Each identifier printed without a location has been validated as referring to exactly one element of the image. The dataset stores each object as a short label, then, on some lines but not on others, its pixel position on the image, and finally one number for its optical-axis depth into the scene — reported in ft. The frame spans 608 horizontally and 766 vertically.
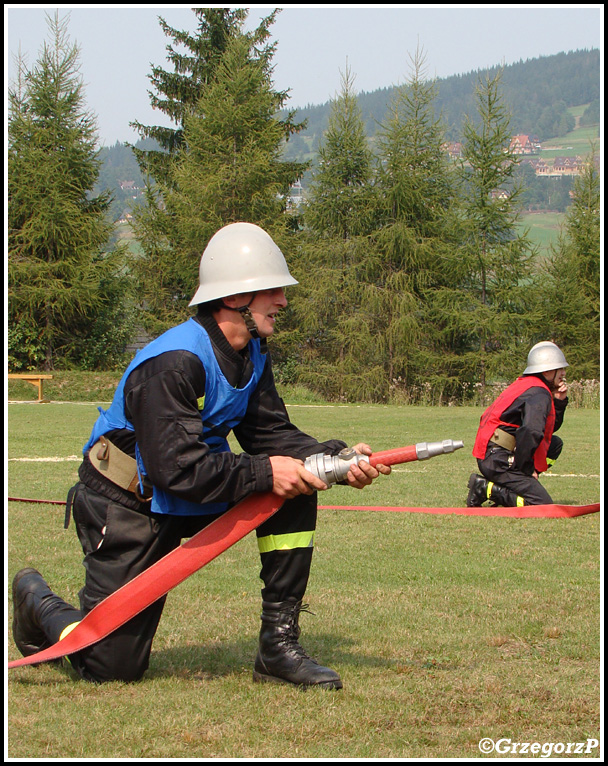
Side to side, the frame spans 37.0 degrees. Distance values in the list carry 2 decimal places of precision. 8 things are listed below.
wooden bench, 88.52
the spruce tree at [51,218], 108.68
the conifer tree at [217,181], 108.06
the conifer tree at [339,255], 105.70
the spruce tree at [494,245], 100.07
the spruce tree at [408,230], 104.12
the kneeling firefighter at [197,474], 12.98
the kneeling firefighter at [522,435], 28.78
